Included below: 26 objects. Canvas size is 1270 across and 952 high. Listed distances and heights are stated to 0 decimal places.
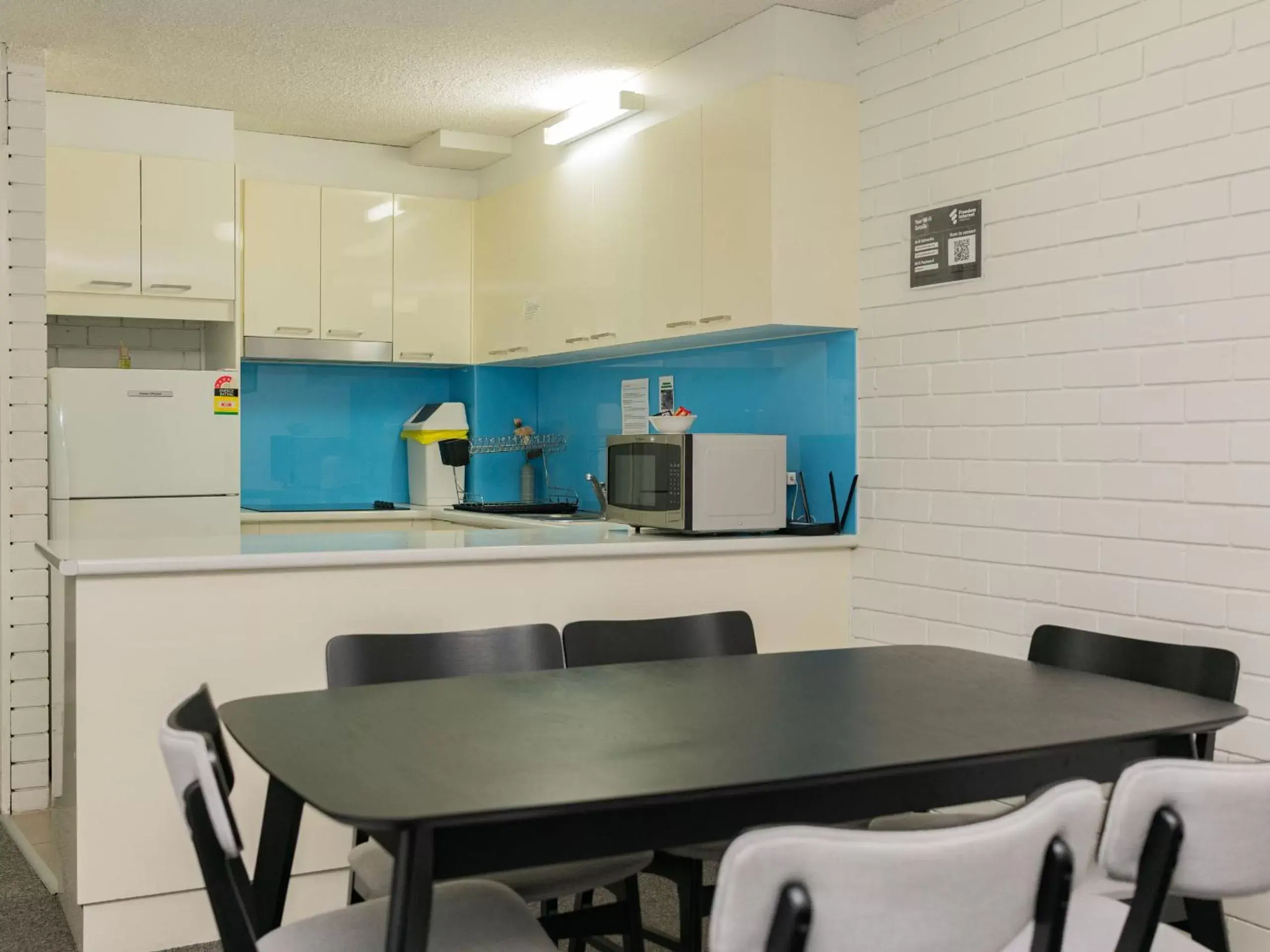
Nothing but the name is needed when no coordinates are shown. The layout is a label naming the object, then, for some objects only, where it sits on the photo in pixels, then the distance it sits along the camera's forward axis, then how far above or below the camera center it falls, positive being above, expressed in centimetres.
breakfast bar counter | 304 -47
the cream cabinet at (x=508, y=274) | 554 +80
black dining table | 162 -45
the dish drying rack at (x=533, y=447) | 604 +1
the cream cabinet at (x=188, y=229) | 522 +92
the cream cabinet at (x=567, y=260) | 505 +78
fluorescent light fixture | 473 +129
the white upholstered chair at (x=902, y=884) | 136 -48
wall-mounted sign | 372 +63
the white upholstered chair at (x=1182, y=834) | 165 -50
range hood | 564 +45
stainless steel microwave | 396 -10
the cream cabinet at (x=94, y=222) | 505 +91
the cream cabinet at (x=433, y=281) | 596 +80
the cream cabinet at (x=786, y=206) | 402 +80
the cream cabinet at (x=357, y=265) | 580 +85
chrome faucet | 490 -16
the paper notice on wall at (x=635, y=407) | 542 +19
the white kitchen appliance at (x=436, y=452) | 612 -1
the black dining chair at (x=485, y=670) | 228 -47
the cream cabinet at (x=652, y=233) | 441 +80
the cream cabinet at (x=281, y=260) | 561 +85
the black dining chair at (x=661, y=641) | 285 -44
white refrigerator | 484 -2
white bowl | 427 +9
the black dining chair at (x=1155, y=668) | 219 -45
